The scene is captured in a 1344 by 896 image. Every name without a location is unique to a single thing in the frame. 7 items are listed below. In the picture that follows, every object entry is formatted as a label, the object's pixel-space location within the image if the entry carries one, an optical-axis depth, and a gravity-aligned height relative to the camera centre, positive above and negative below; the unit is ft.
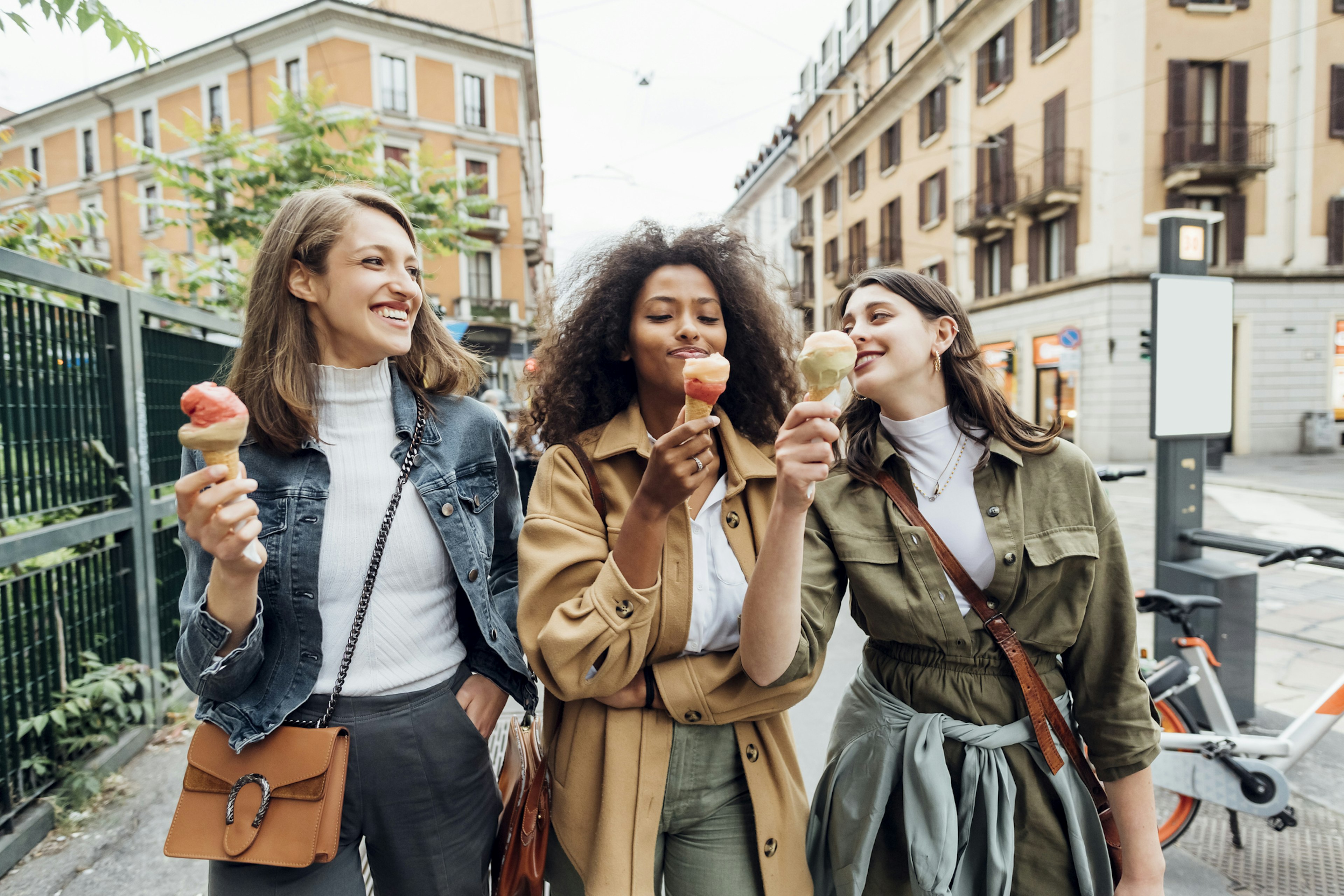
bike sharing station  9.53 -2.17
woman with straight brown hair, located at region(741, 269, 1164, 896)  5.03 -1.76
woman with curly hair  4.66 -1.46
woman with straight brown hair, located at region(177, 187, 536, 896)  4.81 -1.19
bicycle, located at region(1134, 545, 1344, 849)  8.82 -4.30
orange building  89.51 +40.12
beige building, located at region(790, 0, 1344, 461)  56.70 +17.32
